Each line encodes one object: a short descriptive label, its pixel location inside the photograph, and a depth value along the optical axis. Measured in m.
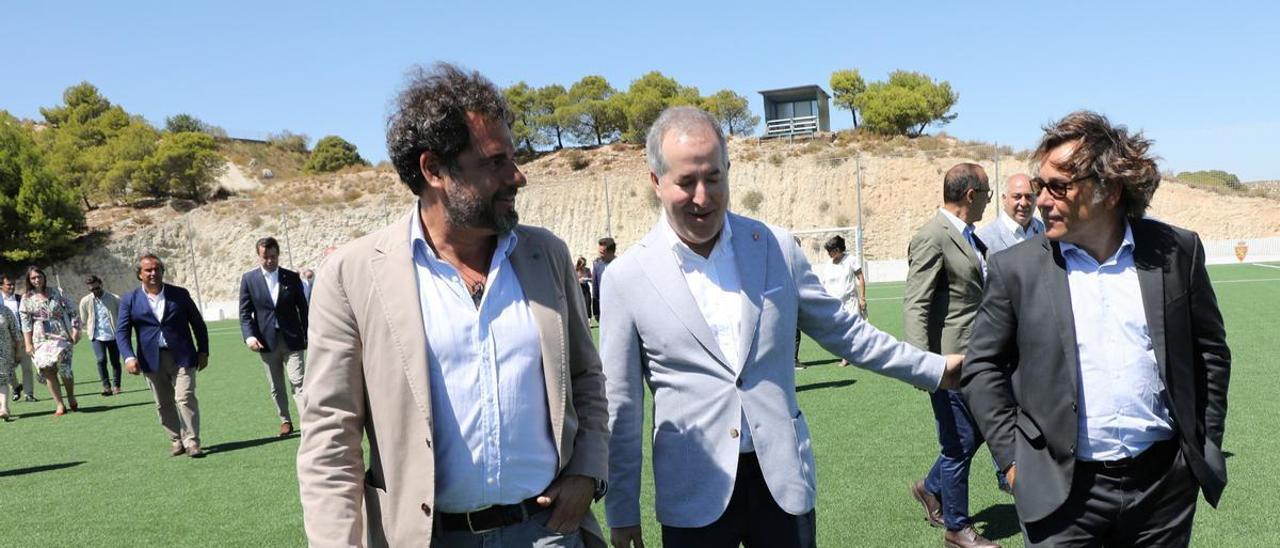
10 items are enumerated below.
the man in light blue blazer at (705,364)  2.88
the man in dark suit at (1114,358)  2.75
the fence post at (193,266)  49.21
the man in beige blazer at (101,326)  14.83
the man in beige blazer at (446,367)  2.34
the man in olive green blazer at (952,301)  4.88
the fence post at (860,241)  40.76
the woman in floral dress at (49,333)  12.67
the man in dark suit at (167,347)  8.96
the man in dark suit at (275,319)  9.80
